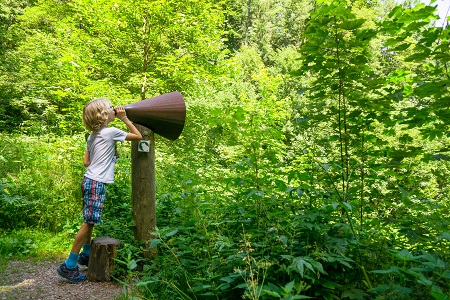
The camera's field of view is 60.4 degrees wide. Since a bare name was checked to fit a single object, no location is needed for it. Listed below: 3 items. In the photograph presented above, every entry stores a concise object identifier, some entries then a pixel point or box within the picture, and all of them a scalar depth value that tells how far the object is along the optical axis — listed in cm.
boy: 376
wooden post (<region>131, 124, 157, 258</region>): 415
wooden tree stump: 385
